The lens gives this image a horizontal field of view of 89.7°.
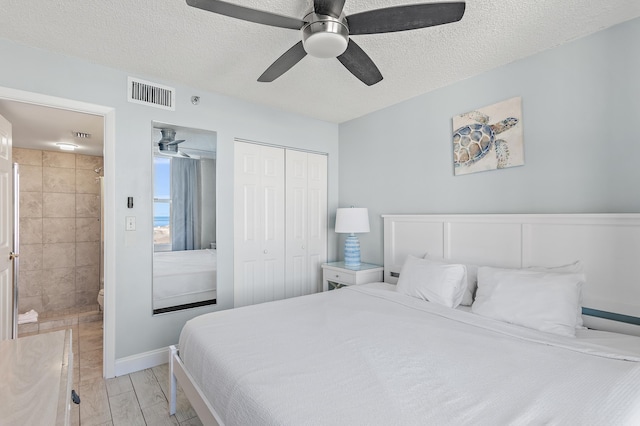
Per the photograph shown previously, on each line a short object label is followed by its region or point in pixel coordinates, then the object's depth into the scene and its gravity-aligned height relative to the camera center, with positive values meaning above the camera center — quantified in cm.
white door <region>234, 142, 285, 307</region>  332 -8
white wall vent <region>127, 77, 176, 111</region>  269 +106
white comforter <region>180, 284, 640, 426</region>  108 -66
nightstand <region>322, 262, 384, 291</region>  330 -63
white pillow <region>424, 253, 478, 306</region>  238 -52
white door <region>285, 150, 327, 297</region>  372 -6
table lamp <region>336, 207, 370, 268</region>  345 -11
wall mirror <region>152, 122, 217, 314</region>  286 -1
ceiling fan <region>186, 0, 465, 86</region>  144 +94
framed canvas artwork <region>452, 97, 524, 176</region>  246 +63
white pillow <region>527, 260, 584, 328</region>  195 -36
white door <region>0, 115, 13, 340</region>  246 -10
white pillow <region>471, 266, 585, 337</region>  180 -51
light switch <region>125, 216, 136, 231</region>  267 -5
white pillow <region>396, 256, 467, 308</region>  232 -51
